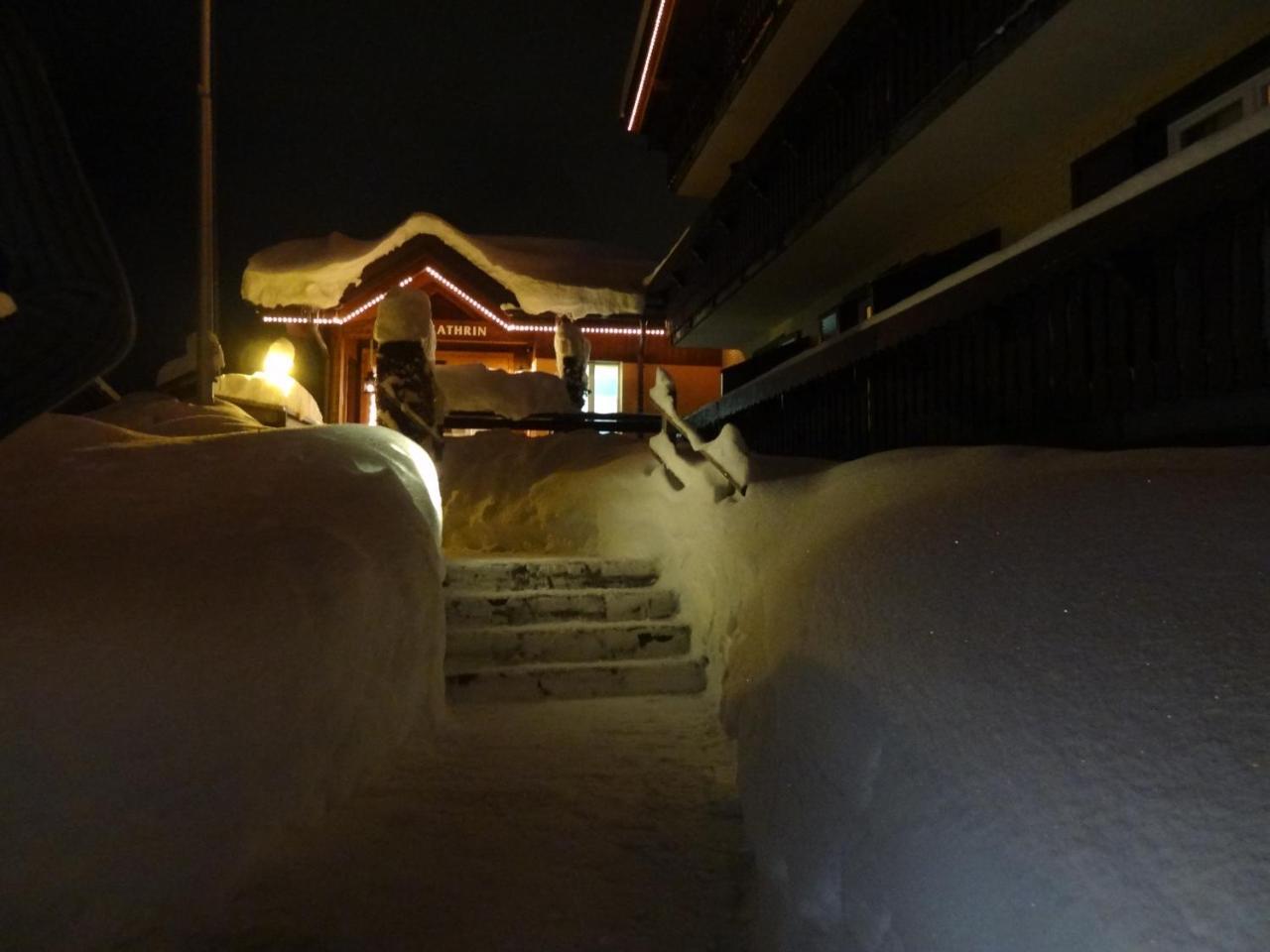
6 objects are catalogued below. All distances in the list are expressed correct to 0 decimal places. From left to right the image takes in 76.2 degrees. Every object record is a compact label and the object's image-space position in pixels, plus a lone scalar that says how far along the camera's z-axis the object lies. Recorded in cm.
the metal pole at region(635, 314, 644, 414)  1858
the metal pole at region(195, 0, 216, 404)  1212
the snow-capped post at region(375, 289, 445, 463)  1062
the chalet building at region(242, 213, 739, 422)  1762
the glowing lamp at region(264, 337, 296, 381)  1474
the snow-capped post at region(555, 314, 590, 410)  1606
